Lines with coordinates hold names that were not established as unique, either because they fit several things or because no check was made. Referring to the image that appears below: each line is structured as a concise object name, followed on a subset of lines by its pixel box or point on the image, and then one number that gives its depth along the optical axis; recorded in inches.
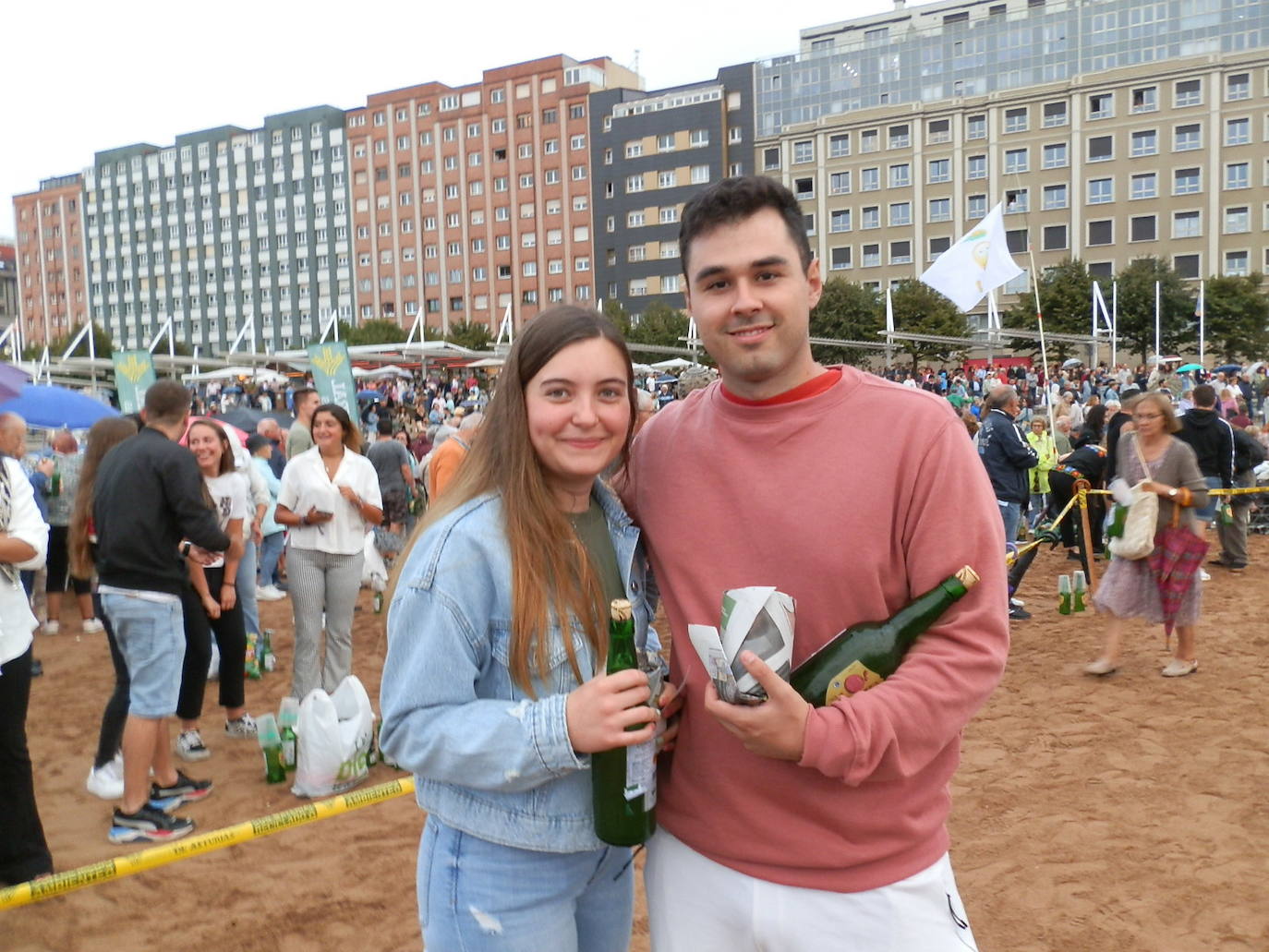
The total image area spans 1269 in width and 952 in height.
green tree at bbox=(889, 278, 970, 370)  1983.3
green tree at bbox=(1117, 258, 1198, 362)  1914.4
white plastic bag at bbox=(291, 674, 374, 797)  202.5
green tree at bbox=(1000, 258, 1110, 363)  1914.4
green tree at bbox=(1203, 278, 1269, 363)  1861.5
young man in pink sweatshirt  65.5
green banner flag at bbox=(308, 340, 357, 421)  466.0
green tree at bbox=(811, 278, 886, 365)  2063.2
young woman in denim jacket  66.5
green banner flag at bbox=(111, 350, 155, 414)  539.2
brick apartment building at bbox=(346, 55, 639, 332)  2901.1
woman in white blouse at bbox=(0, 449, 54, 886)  144.4
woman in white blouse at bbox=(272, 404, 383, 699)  230.1
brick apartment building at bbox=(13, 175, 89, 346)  3954.2
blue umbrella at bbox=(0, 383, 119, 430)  382.6
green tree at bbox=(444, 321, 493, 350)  2504.9
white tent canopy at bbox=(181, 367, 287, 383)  1654.8
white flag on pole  511.2
